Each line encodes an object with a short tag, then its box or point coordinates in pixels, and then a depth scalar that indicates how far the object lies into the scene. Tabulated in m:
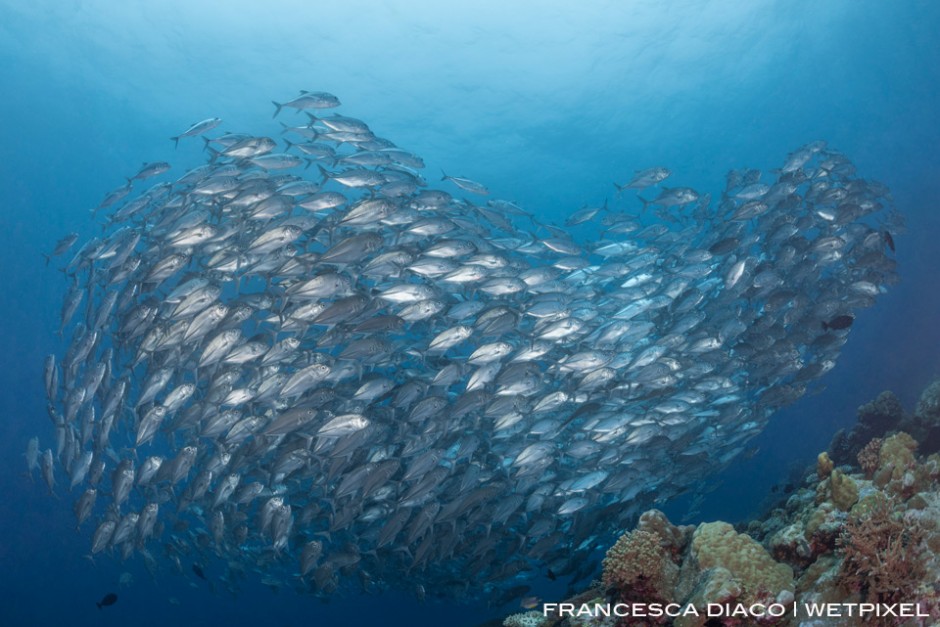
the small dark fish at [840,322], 9.50
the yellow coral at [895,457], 5.60
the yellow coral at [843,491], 4.53
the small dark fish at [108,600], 13.10
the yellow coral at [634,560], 4.50
